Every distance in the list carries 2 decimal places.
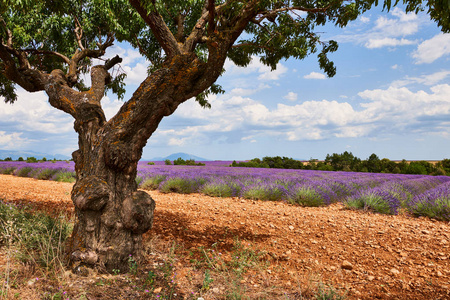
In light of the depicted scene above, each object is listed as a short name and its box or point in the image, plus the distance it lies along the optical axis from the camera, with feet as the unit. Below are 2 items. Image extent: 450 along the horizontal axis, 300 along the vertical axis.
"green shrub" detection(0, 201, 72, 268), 10.15
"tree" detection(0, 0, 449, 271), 9.55
